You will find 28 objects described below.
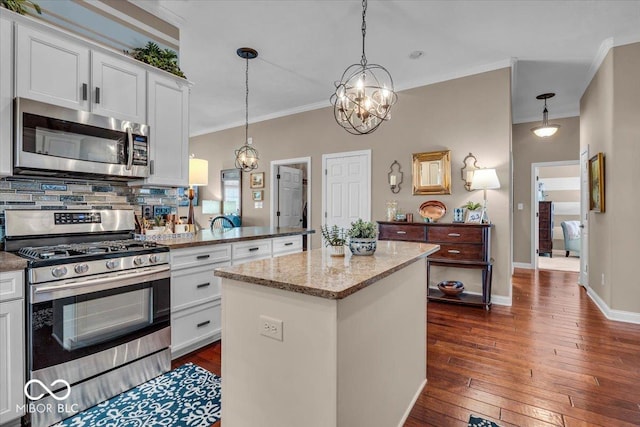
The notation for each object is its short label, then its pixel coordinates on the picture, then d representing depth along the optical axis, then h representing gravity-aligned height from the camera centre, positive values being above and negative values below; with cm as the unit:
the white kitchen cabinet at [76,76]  205 +99
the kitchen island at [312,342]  122 -54
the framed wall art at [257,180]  635 +70
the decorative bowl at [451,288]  404 -91
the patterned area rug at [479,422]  182 -118
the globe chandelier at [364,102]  229 +83
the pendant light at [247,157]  467 +85
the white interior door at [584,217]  463 -2
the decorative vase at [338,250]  189 -20
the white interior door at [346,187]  514 +46
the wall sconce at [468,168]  417 +61
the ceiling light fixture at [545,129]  526 +142
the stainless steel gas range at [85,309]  177 -58
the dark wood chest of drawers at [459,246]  386 -37
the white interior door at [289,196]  636 +38
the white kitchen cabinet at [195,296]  250 -67
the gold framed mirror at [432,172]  432 +59
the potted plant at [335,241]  189 -15
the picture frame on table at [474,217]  405 -2
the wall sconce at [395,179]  478 +54
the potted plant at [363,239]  188 -14
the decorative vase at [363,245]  188 -18
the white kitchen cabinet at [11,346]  165 -68
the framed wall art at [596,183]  374 +40
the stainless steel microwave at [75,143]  201 +50
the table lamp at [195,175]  326 +40
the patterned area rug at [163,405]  184 -117
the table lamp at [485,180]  382 +43
